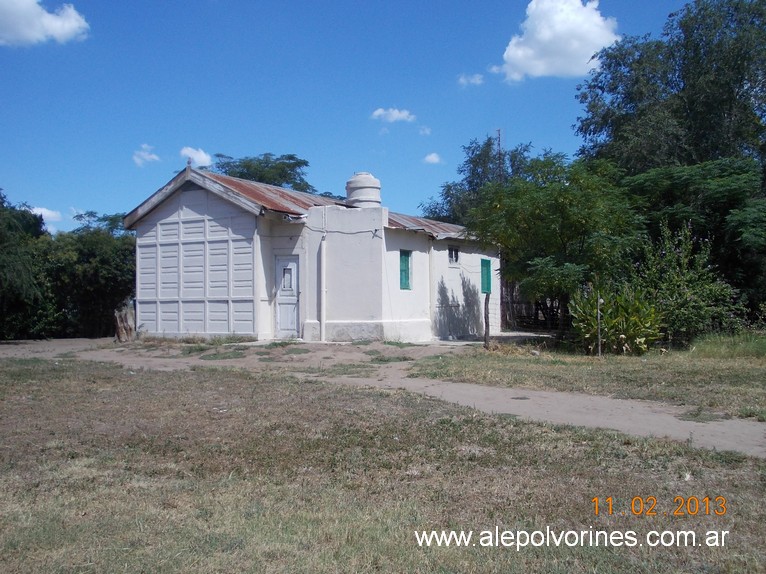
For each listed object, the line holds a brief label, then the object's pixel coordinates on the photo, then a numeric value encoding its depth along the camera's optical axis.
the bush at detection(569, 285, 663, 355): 15.86
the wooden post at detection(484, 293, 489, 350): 17.26
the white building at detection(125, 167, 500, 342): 19.25
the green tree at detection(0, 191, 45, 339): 21.45
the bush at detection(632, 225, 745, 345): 16.44
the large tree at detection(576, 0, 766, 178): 25.94
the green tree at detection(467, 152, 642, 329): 17.03
